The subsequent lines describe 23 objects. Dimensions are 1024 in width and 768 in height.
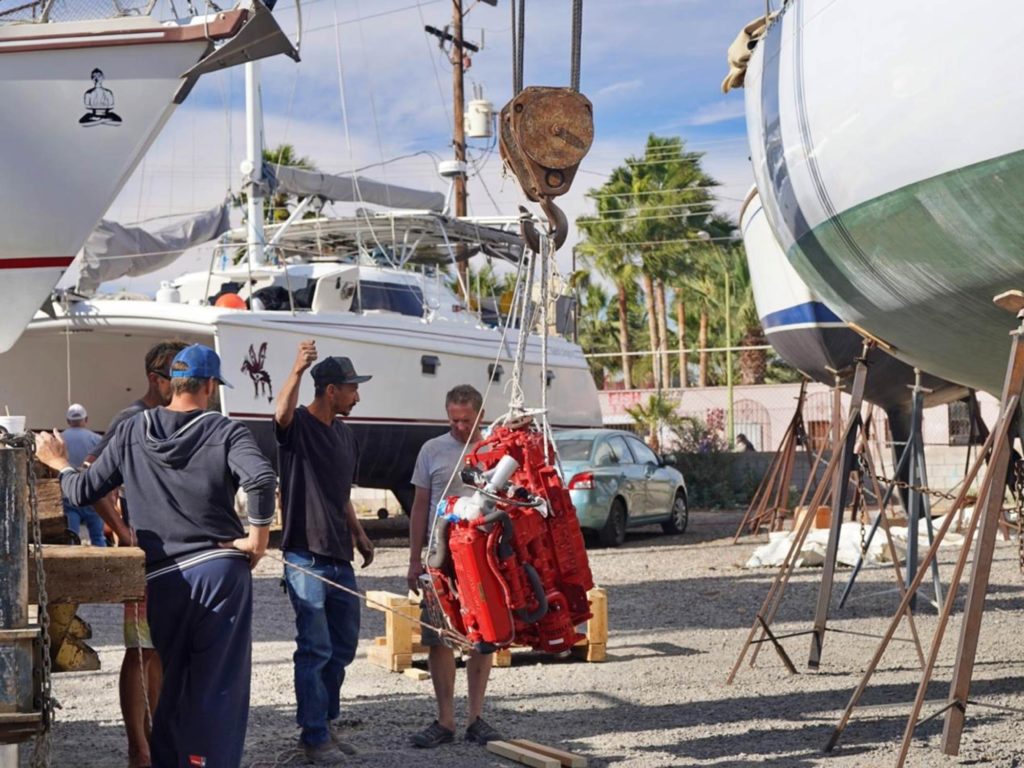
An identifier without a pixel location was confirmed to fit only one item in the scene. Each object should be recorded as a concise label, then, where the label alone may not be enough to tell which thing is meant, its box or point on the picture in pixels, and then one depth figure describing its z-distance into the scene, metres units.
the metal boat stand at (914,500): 10.55
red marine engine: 5.93
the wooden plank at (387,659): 8.98
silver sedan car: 17.23
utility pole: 33.03
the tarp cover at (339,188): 19.97
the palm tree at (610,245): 49.34
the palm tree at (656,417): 32.91
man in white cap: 13.06
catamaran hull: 16.56
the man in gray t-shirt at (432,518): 6.79
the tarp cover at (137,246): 17.33
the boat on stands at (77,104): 10.28
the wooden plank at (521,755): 6.27
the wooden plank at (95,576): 4.64
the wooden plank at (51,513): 5.22
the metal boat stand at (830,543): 8.64
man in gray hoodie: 5.30
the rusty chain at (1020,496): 8.15
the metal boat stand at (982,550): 5.50
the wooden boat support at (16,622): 3.93
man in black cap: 6.51
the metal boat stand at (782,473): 18.72
